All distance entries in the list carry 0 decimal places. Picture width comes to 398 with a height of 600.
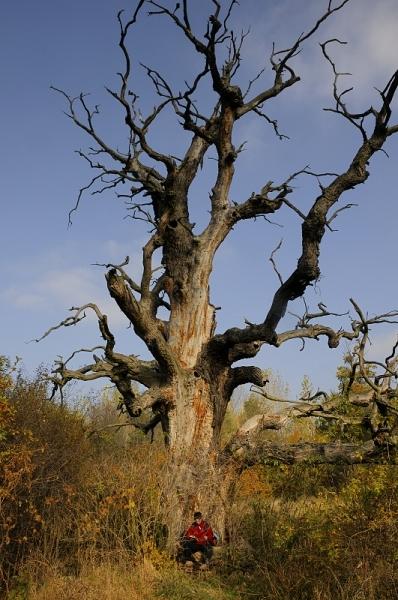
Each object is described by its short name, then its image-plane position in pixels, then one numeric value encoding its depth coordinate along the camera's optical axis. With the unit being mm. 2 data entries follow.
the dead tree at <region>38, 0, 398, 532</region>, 12953
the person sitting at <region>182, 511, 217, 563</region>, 11914
